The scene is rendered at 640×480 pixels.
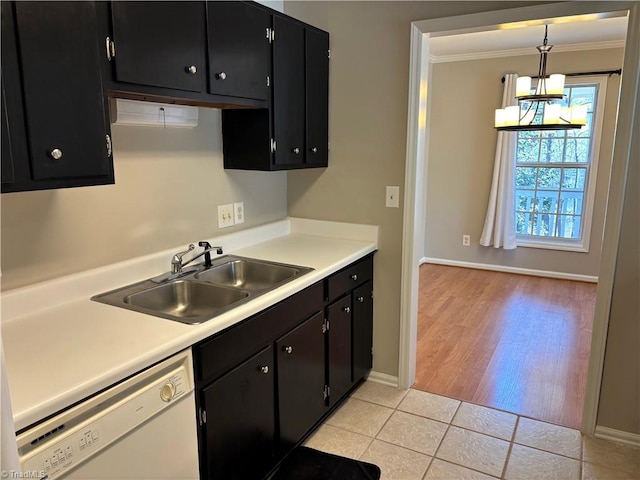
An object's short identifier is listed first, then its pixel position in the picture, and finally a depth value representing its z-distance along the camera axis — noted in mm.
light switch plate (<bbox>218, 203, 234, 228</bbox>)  2564
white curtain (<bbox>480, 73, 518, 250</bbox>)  5129
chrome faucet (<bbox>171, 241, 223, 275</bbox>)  2189
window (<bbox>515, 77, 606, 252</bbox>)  4965
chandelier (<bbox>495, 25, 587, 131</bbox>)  3602
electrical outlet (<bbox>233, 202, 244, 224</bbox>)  2670
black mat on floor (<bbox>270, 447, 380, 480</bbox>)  2168
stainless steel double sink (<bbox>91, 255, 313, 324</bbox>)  1882
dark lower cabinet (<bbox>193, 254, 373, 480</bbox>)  1689
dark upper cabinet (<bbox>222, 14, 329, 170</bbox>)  2369
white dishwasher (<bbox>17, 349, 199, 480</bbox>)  1162
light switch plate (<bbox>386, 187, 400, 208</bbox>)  2742
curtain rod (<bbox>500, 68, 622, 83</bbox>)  4688
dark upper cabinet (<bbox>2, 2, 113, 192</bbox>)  1276
